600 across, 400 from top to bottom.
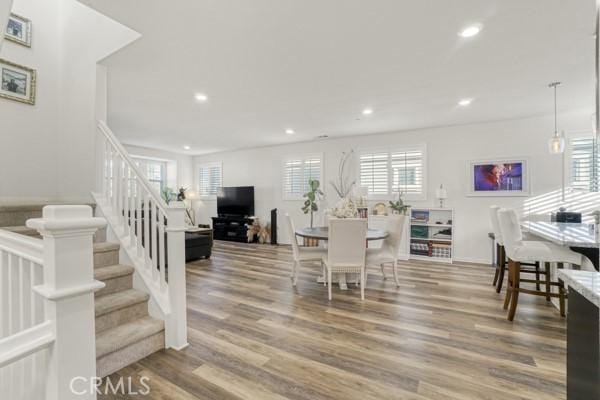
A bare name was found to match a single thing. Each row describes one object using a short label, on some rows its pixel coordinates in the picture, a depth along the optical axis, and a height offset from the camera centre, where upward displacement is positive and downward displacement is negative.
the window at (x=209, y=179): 8.44 +0.57
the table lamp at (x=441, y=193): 5.17 +0.06
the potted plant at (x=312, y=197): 6.36 +0.01
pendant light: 3.35 +0.63
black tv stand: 7.60 -0.82
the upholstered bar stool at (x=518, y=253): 2.62 -0.53
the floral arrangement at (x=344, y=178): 6.36 +0.43
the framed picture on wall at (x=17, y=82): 2.64 +1.11
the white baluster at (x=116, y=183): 2.66 +0.15
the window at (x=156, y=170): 7.72 +0.79
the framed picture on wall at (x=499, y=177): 4.86 +0.34
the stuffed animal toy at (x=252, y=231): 7.48 -0.87
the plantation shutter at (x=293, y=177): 7.04 +0.51
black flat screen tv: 7.65 -0.09
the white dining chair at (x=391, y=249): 3.64 -0.71
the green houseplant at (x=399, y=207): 5.44 -0.19
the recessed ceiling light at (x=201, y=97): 3.81 +1.39
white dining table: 3.68 -0.51
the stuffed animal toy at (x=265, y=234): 7.44 -0.95
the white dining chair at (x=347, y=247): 3.24 -0.58
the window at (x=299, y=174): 6.80 +0.59
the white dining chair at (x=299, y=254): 3.74 -0.74
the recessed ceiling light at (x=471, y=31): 2.26 +1.35
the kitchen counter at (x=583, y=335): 0.88 -0.47
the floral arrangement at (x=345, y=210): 3.92 -0.18
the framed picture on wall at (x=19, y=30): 2.66 +1.60
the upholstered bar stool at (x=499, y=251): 3.41 -0.69
